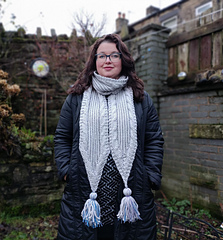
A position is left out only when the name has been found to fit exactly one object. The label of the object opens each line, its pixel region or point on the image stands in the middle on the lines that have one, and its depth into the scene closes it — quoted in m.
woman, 1.57
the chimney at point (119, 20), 10.94
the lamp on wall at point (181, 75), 3.91
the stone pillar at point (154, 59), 4.23
